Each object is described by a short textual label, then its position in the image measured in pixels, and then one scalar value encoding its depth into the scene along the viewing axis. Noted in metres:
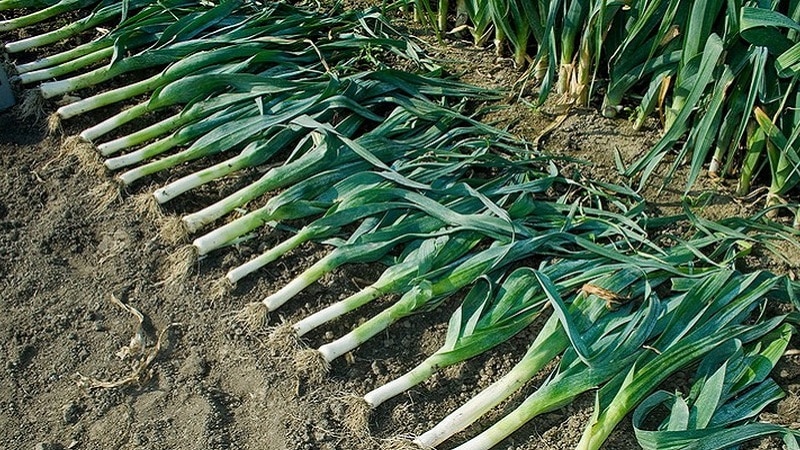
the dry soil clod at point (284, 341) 2.25
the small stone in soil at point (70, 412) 2.12
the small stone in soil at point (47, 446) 2.07
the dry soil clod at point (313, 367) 2.20
